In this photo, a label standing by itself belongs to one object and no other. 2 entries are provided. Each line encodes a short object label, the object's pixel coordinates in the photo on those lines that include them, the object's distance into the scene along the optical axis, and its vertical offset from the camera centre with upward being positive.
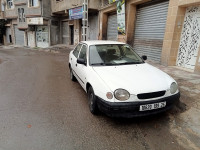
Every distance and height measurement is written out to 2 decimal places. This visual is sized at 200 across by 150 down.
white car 2.64 -0.81
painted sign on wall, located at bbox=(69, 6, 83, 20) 15.05 +2.46
